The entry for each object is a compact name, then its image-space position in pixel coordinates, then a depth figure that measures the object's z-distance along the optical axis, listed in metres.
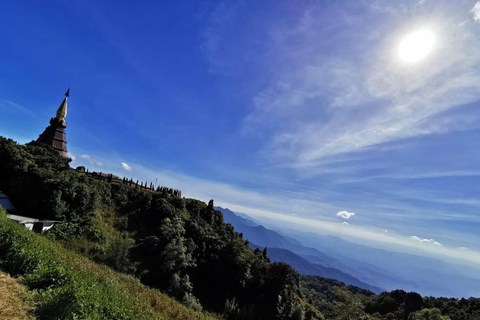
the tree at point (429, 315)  49.91
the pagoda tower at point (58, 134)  47.09
